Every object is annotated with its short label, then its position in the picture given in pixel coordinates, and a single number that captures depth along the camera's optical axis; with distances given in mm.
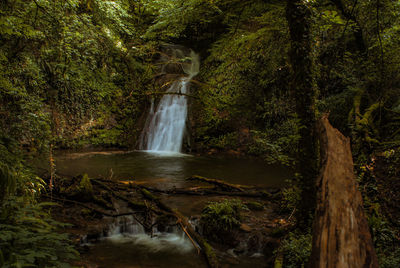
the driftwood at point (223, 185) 6637
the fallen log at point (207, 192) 6293
